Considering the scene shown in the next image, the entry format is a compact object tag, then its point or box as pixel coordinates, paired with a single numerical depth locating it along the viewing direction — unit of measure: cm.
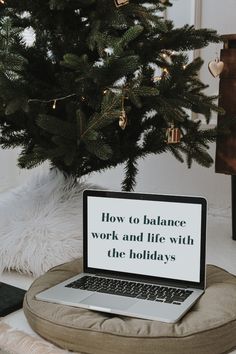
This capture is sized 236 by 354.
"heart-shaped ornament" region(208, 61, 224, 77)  133
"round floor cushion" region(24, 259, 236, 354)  71
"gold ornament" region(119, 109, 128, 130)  110
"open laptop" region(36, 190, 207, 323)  84
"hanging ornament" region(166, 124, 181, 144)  126
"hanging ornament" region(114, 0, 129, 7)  112
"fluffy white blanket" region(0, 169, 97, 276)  113
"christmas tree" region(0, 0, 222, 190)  105
